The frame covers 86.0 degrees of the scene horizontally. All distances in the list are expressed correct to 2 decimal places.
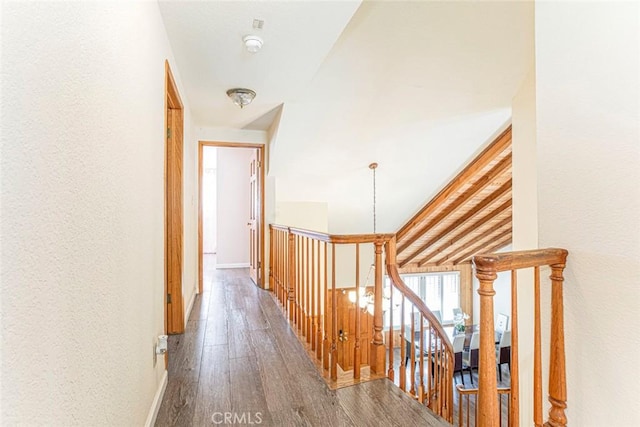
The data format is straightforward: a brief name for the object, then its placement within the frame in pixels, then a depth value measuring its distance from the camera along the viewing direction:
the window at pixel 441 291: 9.59
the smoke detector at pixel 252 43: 2.18
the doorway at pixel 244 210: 4.34
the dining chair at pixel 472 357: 6.96
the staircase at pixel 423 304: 1.10
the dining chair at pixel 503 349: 6.84
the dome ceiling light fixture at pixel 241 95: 3.09
